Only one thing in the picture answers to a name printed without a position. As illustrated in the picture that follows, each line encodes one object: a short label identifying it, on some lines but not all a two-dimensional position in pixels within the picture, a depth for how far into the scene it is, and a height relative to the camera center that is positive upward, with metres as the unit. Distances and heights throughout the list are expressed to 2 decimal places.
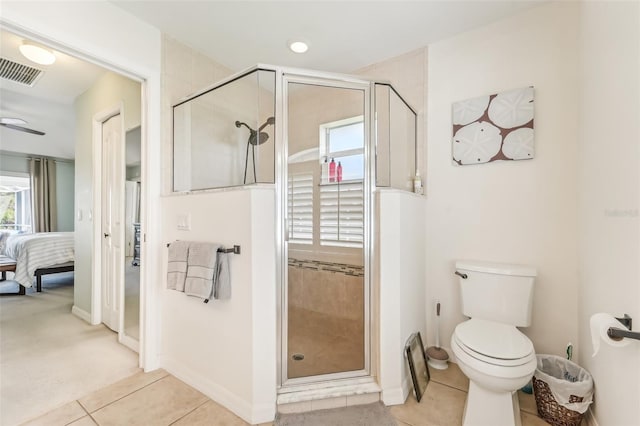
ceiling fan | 3.28 +1.12
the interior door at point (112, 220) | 2.53 -0.07
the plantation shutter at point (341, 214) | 1.89 -0.01
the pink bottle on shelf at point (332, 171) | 2.08 +0.32
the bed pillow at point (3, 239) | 4.67 -0.46
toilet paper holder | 0.92 -0.42
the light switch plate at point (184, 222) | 1.86 -0.06
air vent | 2.35 +1.28
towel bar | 1.59 -0.22
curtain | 5.71 +0.41
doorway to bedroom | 1.80 -1.13
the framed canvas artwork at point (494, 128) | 1.85 +0.60
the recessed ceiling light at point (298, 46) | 2.20 +1.37
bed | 3.80 -0.61
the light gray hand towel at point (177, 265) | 1.75 -0.34
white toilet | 1.32 -0.68
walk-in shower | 1.66 +0.28
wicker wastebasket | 1.40 -0.97
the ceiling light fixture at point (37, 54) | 2.10 +1.27
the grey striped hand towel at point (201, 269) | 1.62 -0.34
